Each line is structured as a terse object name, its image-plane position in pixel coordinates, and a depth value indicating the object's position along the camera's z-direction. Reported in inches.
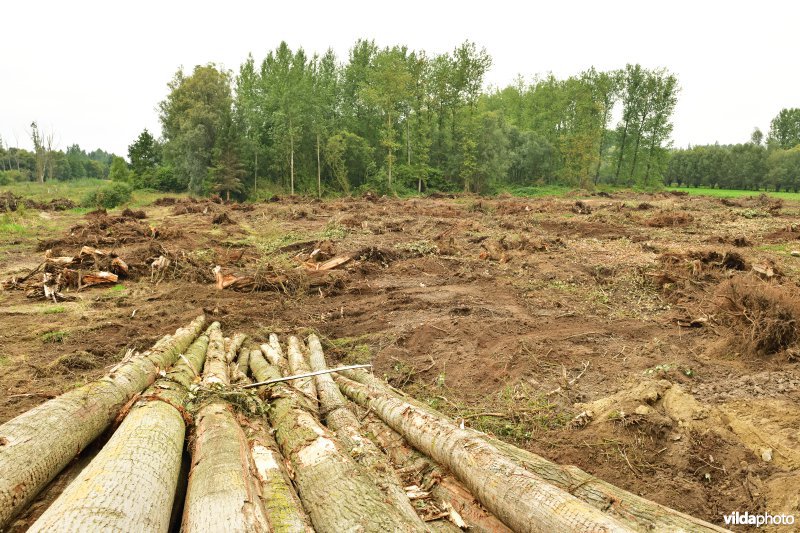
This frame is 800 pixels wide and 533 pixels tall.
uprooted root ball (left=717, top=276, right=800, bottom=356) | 185.2
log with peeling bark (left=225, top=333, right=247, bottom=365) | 226.5
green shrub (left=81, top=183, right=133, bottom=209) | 1060.5
